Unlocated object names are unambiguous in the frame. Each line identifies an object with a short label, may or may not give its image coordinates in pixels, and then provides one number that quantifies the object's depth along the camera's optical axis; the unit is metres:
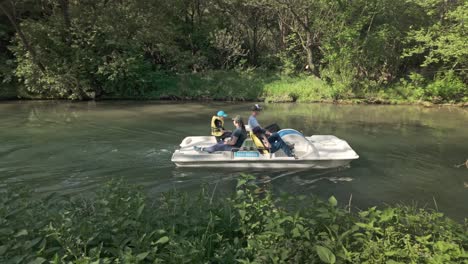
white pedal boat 9.16
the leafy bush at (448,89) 20.66
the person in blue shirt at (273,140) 9.22
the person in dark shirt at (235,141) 9.47
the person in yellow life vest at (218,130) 10.27
